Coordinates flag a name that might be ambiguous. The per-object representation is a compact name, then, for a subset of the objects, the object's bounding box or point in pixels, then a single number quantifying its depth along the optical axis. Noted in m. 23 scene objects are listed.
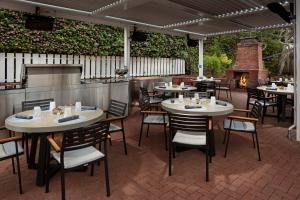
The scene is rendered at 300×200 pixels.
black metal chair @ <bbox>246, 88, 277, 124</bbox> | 6.25
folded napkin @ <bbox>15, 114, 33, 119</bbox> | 2.93
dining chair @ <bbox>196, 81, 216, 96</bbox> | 8.37
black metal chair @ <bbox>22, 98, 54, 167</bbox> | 3.35
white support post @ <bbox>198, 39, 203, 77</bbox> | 10.86
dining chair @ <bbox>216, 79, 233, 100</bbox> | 10.24
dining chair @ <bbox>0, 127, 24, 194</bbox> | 2.59
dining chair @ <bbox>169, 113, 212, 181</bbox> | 3.01
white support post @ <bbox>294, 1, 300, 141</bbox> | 4.54
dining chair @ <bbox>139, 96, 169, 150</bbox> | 4.15
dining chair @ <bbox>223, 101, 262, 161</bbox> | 3.64
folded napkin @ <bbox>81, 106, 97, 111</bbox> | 3.60
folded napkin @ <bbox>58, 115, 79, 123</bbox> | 2.79
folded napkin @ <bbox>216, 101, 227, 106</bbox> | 4.07
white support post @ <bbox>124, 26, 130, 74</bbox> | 7.52
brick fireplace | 11.96
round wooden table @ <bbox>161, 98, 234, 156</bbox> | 3.48
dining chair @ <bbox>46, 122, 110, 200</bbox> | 2.40
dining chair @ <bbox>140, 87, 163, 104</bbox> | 6.15
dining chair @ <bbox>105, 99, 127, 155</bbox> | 3.80
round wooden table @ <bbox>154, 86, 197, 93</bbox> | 6.30
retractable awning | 5.20
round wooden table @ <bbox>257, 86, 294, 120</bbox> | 5.89
